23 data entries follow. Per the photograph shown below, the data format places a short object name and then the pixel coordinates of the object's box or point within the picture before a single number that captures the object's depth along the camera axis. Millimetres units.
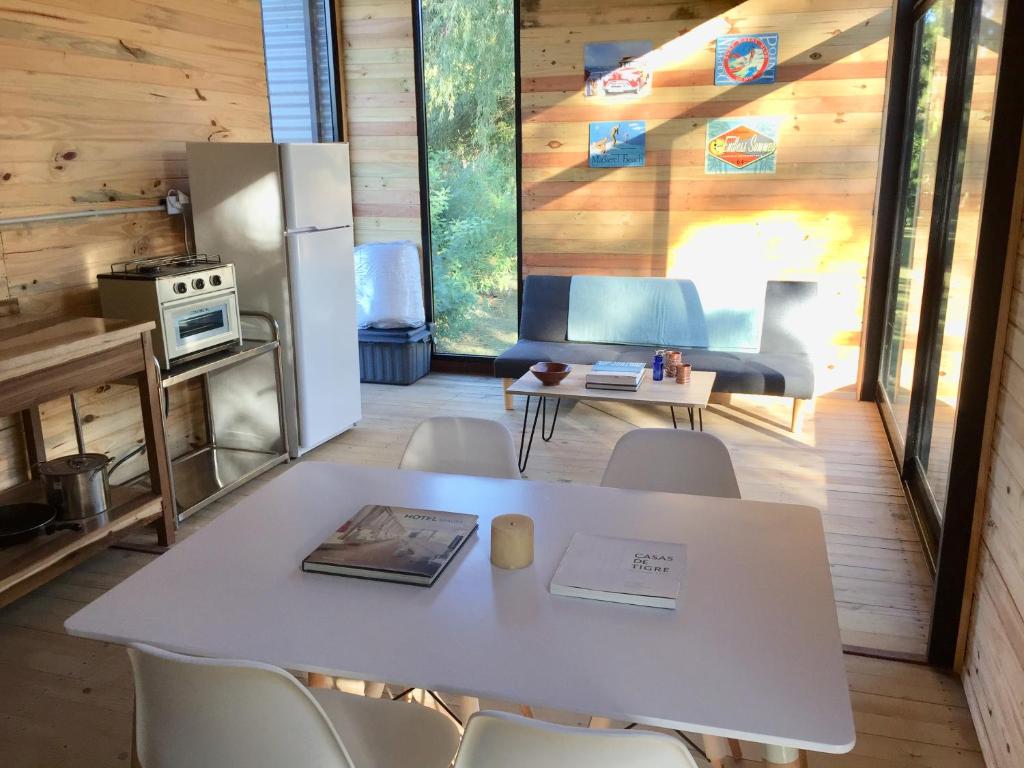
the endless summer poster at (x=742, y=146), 5055
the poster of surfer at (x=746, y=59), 4949
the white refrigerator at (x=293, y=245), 4000
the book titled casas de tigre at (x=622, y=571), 1549
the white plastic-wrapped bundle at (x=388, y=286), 5727
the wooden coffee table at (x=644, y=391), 3688
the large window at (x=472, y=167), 5566
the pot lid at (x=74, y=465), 3016
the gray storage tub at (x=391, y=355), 5699
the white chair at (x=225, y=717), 1283
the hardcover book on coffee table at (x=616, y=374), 3775
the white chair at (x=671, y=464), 2279
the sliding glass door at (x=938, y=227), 2932
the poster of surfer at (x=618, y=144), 5273
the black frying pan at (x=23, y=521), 2830
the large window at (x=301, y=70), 5465
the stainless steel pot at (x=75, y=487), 3016
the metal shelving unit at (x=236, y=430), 3910
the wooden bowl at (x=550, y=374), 3895
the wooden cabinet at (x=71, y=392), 2684
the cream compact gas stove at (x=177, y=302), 3451
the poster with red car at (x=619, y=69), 5172
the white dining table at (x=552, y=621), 1279
